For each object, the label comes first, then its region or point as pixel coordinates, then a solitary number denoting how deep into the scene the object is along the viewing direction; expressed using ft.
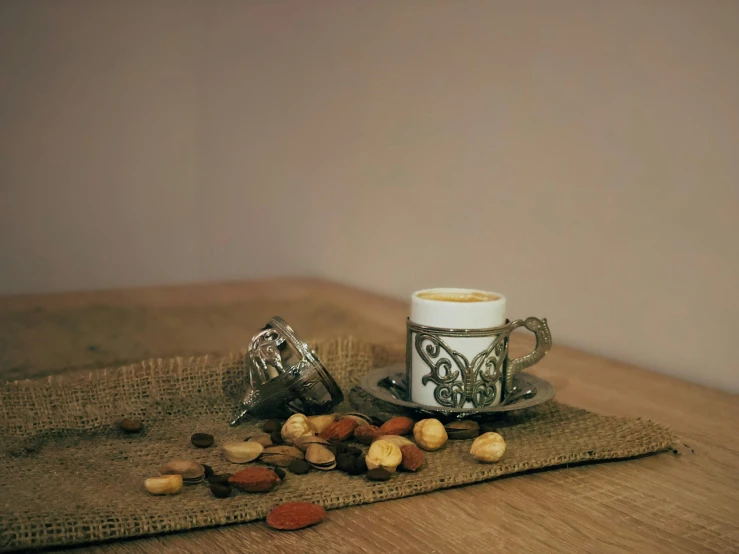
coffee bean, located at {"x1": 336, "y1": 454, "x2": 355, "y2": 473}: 2.28
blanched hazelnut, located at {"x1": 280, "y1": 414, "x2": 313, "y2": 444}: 2.52
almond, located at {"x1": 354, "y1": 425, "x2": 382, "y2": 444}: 2.51
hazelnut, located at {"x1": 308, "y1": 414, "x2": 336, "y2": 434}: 2.61
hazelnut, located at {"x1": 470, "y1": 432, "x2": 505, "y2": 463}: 2.33
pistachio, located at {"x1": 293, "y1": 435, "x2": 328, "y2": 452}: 2.43
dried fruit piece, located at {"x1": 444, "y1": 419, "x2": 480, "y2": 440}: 2.57
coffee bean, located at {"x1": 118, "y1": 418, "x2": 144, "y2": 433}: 2.67
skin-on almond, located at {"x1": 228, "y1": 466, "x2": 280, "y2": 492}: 2.12
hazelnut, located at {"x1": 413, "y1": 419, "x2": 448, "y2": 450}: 2.47
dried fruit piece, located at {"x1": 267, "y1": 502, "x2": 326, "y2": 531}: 1.95
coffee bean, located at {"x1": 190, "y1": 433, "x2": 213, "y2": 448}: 2.53
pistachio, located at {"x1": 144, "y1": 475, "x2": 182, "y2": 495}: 2.09
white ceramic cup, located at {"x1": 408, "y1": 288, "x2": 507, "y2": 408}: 2.65
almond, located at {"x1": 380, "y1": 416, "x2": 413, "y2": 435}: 2.57
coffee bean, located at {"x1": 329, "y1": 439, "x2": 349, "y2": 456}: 2.38
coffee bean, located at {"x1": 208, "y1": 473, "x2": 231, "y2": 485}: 2.14
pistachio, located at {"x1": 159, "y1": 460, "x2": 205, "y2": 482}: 2.19
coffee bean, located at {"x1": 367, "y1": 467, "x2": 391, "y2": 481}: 2.21
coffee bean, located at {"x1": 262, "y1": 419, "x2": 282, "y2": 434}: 2.64
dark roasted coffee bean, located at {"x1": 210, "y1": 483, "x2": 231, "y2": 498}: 2.09
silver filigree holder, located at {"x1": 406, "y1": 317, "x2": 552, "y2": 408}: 2.64
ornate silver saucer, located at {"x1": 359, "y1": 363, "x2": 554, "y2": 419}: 2.62
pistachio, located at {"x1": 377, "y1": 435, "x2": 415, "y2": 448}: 2.38
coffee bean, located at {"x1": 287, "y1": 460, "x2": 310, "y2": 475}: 2.29
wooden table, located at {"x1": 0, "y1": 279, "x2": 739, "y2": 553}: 1.90
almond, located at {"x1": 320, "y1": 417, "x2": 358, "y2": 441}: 2.52
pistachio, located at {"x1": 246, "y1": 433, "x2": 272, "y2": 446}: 2.54
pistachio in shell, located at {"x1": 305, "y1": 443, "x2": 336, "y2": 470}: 2.32
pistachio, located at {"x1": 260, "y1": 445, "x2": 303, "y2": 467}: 2.34
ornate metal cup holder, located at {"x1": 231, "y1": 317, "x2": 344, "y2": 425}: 2.64
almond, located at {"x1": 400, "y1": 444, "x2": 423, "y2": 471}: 2.28
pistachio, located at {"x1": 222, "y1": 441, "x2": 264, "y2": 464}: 2.37
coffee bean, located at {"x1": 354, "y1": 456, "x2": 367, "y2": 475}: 2.28
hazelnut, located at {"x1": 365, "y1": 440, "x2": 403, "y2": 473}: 2.26
